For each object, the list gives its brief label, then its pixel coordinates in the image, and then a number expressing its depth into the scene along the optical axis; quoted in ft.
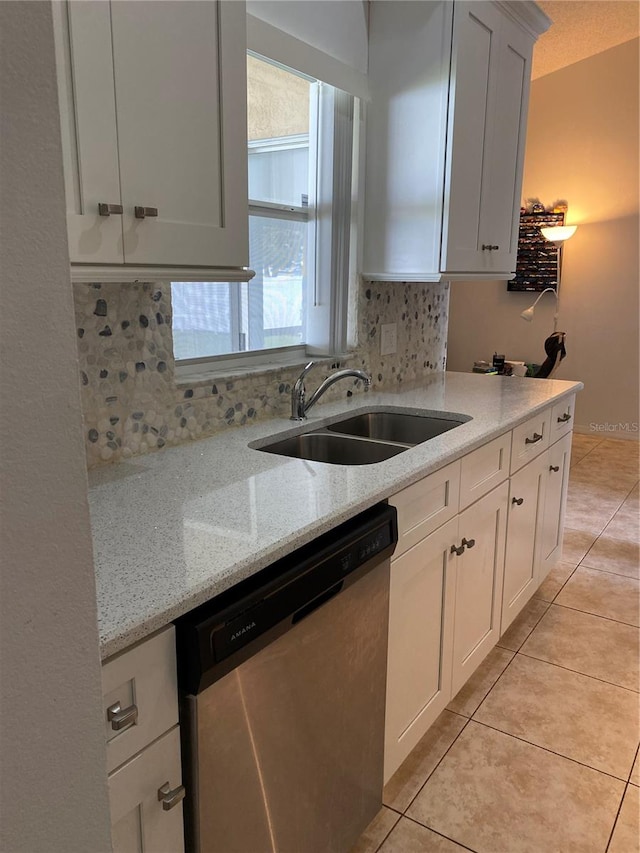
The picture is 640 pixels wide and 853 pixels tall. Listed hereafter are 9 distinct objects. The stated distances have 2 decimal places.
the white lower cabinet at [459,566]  5.57
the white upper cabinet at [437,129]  7.59
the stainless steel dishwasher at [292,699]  3.48
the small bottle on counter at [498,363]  15.14
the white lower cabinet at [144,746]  3.05
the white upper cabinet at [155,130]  3.73
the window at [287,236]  6.95
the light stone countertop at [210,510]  3.29
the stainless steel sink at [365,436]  6.59
